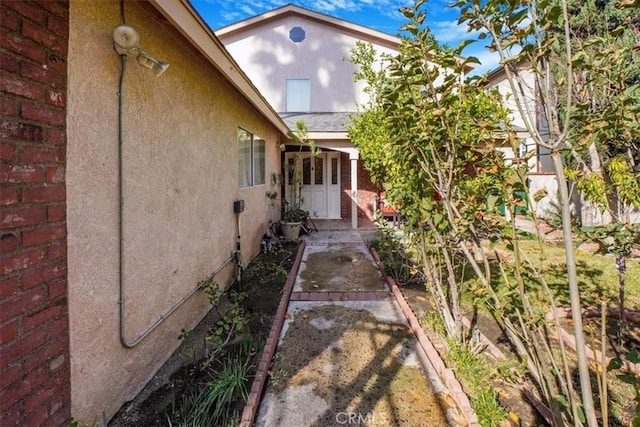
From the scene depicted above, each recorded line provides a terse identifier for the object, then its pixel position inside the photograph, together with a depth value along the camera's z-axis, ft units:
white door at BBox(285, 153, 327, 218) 39.75
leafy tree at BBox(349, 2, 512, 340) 7.14
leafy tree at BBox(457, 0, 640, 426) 4.55
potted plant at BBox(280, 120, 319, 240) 28.91
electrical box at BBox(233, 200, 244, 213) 17.11
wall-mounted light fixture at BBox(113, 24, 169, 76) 7.38
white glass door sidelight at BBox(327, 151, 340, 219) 39.76
